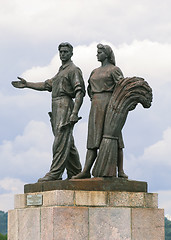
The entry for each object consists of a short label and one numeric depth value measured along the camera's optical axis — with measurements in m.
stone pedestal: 13.08
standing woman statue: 14.31
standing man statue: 14.60
